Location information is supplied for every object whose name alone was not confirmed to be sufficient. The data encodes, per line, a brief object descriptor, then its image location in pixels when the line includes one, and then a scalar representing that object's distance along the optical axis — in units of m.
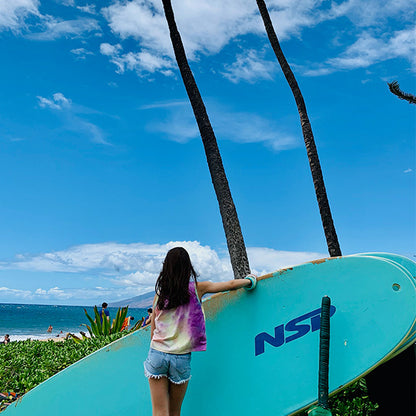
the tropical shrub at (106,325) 6.77
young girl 2.58
